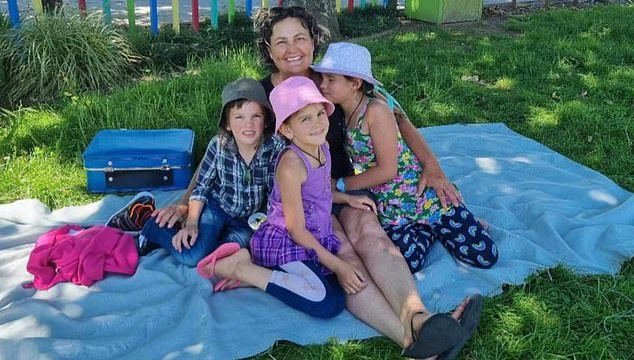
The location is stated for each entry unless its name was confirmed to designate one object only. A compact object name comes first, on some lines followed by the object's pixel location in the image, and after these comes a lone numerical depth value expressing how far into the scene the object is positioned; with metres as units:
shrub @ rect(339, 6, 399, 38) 7.98
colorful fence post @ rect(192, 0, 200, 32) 7.45
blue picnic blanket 2.54
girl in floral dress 2.98
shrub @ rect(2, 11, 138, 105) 5.51
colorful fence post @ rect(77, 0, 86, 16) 6.52
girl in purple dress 2.70
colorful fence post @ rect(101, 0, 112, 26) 6.87
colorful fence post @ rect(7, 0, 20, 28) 6.36
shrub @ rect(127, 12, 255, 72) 6.51
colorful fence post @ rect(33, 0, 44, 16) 6.41
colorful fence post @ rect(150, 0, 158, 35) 7.11
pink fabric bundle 2.90
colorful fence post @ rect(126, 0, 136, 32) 7.02
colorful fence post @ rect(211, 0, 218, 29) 7.51
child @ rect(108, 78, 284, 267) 3.01
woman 2.30
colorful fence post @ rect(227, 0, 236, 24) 7.88
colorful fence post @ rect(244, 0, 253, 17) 8.09
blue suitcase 3.90
